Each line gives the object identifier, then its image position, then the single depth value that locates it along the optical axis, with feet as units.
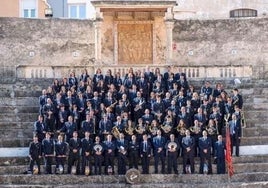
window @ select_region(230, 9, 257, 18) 117.19
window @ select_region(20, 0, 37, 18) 123.95
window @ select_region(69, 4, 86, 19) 125.70
